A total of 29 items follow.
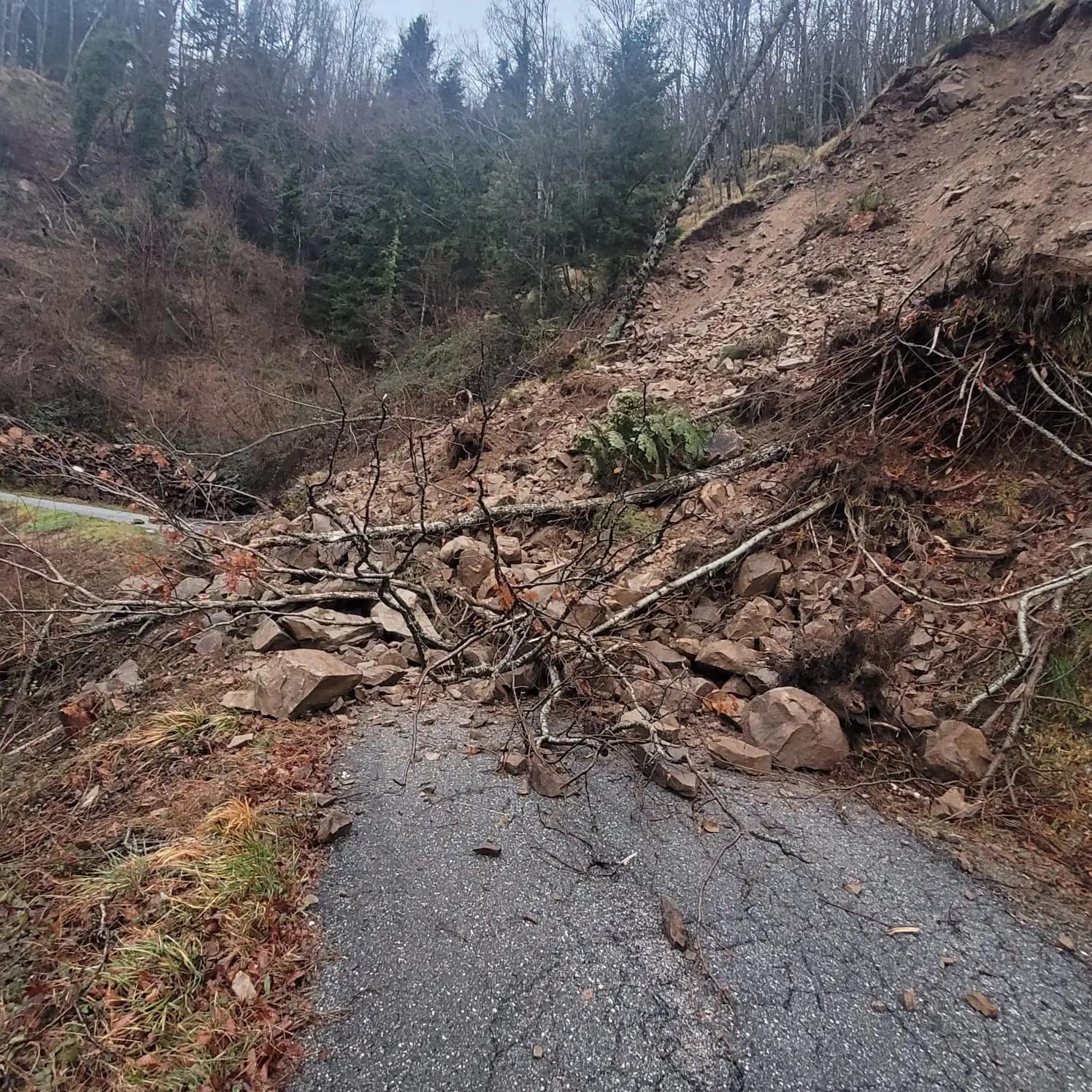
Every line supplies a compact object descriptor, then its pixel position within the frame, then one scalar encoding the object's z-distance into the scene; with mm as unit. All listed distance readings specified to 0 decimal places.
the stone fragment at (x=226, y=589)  4559
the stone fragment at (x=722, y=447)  5543
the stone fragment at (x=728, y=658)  3436
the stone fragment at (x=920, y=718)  2977
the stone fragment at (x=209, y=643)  4293
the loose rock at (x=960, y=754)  2750
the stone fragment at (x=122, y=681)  3910
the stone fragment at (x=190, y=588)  4855
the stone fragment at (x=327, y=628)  4094
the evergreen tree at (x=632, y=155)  11336
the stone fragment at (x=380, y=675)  3713
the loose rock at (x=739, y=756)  2951
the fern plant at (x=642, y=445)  5496
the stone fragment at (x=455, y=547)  4797
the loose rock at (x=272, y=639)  4082
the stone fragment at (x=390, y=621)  4164
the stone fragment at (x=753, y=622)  3668
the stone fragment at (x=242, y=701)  3377
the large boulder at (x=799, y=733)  2973
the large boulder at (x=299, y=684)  3340
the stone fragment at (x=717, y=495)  4934
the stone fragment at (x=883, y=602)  3562
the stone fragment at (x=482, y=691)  3566
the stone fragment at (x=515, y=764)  2865
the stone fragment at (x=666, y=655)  3660
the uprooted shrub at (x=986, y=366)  4012
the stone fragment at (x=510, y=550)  4902
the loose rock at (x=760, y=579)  3986
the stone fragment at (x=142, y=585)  4180
